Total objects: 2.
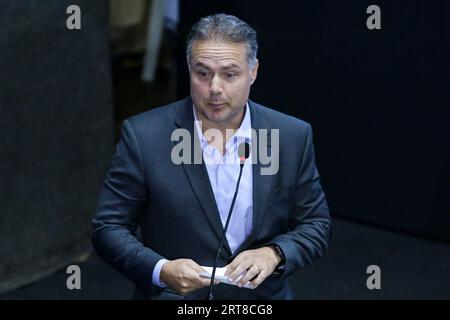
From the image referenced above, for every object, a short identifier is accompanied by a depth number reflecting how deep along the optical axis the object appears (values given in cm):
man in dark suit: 655
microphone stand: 620
